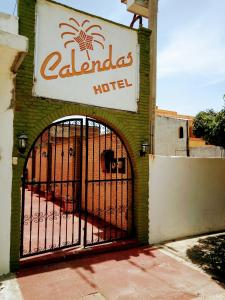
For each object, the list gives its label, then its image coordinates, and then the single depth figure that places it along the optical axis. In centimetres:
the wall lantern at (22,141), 530
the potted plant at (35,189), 1577
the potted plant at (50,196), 1327
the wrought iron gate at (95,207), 644
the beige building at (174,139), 1880
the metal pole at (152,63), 734
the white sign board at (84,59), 581
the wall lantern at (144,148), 698
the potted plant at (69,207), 1060
